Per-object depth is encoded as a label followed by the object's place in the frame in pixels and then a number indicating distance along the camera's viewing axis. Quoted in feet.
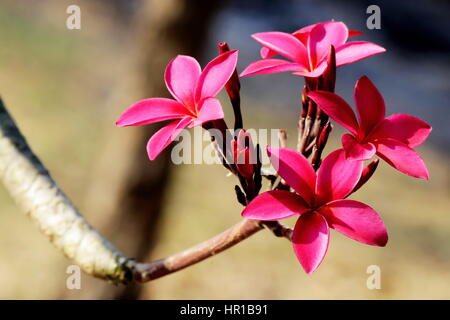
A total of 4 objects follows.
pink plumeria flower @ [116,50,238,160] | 2.37
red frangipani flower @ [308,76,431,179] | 2.34
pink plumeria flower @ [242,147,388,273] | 2.31
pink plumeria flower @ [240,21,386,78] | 2.44
